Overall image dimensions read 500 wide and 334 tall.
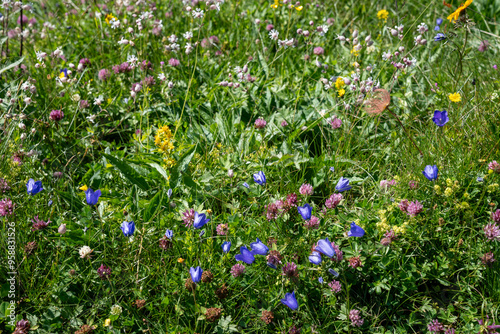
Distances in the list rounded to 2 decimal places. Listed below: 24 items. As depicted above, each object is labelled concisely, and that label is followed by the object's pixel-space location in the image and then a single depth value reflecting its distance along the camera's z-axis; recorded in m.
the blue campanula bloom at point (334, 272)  1.42
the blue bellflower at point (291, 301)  1.40
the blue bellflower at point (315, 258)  1.43
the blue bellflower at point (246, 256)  1.43
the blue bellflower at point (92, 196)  1.49
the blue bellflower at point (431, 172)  1.50
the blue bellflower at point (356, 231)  1.44
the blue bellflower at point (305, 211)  1.46
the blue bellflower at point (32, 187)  1.52
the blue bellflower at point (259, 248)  1.44
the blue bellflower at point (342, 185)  1.53
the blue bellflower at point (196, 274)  1.42
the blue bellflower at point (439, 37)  1.77
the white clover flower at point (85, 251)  1.45
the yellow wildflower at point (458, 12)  1.61
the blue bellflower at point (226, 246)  1.47
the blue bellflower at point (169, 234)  1.48
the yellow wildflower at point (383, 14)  1.94
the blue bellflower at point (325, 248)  1.42
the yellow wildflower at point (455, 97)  1.65
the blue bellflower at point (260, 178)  1.54
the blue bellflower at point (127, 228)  1.46
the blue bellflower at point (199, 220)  1.47
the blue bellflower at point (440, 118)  1.59
